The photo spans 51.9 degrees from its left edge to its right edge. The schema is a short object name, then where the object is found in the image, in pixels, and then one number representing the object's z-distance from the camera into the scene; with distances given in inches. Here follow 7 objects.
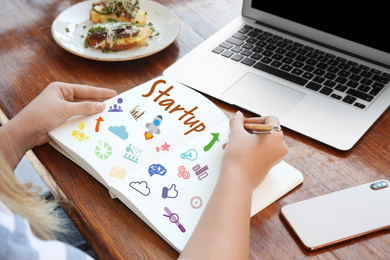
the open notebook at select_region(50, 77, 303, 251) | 26.1
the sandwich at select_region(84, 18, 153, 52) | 39.3
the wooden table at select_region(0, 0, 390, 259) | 25.0
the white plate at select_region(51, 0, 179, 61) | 39.2
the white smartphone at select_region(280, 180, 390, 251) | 24.8
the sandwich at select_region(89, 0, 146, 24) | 42.2
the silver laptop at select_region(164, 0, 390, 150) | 33.1
